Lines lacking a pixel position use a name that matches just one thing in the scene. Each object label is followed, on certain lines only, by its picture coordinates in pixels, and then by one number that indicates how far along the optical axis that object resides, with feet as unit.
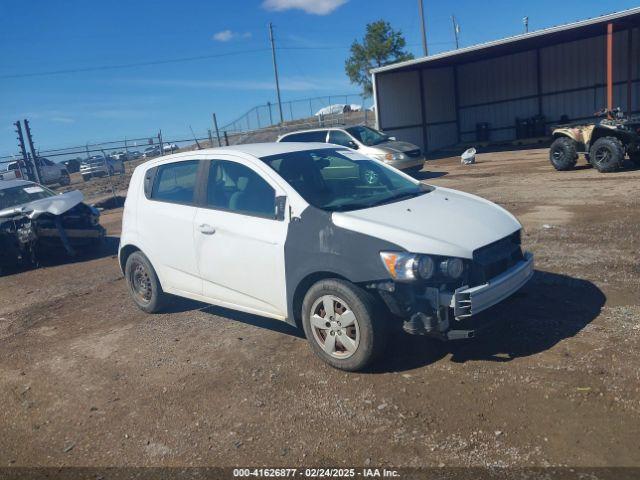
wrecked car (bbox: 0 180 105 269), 31.01
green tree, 135.64
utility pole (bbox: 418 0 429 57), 108.44
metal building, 76.33
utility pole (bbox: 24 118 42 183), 62.10
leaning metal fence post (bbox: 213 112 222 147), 80.07
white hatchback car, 12.75
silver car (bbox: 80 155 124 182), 101.76
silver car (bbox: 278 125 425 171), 52.65
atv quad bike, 42.04
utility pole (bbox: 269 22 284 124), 120.82
